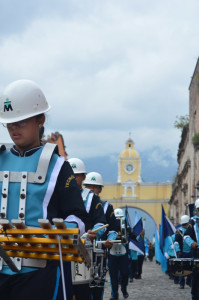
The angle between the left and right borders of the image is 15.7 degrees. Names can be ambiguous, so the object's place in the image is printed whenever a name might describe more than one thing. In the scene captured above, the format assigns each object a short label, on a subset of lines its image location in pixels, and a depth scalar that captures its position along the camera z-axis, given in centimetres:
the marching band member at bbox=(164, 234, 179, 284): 2242
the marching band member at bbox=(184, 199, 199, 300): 1452
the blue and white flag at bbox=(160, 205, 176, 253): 2419
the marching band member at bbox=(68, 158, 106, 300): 915
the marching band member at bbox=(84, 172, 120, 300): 1132
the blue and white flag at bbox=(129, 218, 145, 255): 2331
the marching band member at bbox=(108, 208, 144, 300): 1571
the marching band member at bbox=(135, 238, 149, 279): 2682
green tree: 4529
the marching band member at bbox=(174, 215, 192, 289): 1886
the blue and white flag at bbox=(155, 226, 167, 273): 2561
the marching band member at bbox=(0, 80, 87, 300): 432
